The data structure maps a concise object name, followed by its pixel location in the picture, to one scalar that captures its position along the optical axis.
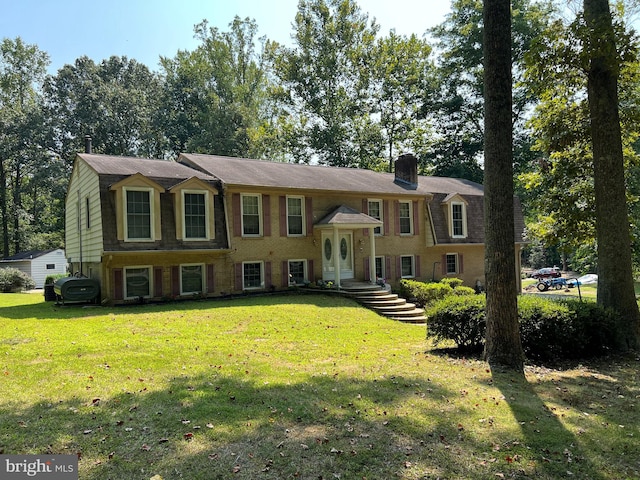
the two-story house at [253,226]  16.17
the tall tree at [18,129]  37.72
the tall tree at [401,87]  38.94
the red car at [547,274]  38.19
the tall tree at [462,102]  38.88
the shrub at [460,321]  8.67
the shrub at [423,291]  19.41
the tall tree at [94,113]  40.41
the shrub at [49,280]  22.44
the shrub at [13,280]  27.08
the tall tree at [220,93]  38.62
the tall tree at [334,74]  38.47
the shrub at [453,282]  21.01
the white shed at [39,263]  32.22
